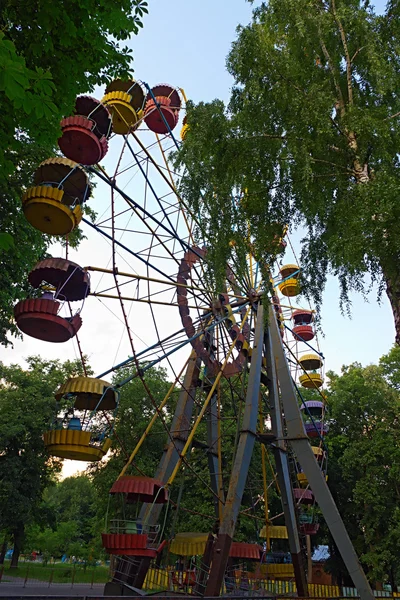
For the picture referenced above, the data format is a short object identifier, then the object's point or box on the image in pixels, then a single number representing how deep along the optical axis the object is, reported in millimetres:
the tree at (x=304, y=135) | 8469
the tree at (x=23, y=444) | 24052
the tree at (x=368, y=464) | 23656
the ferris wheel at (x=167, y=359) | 11500
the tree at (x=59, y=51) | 6195
